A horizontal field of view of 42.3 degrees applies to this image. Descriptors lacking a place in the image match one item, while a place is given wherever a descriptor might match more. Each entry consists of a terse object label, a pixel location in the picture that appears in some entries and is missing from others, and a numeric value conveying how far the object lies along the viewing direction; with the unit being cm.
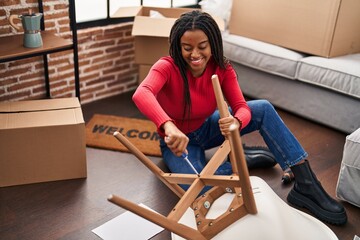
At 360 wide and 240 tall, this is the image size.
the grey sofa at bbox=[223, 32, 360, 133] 281
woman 184
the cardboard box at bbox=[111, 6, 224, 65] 290
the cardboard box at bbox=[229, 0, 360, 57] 293
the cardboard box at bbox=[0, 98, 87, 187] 217
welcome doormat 265
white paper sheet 195
